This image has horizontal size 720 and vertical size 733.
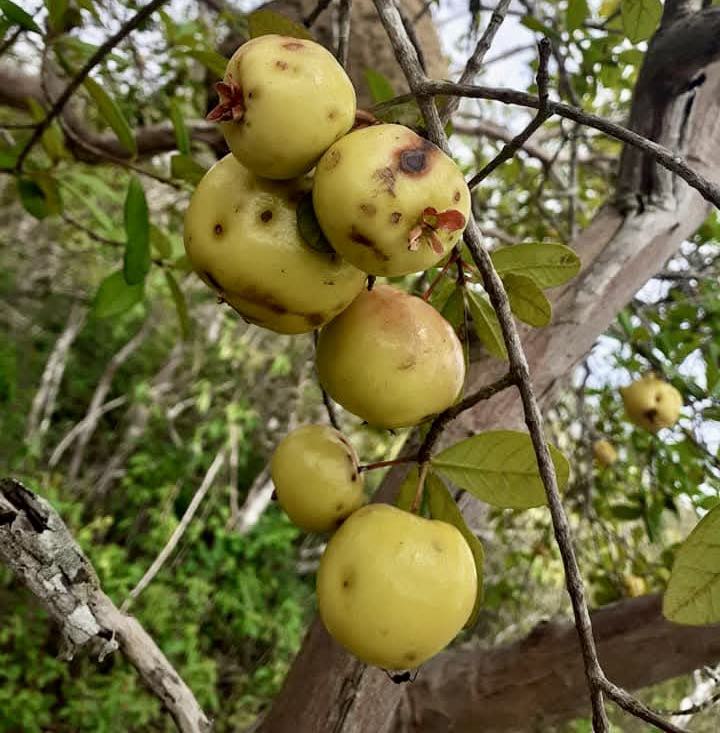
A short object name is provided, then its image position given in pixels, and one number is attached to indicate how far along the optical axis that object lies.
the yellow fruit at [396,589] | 0.46
